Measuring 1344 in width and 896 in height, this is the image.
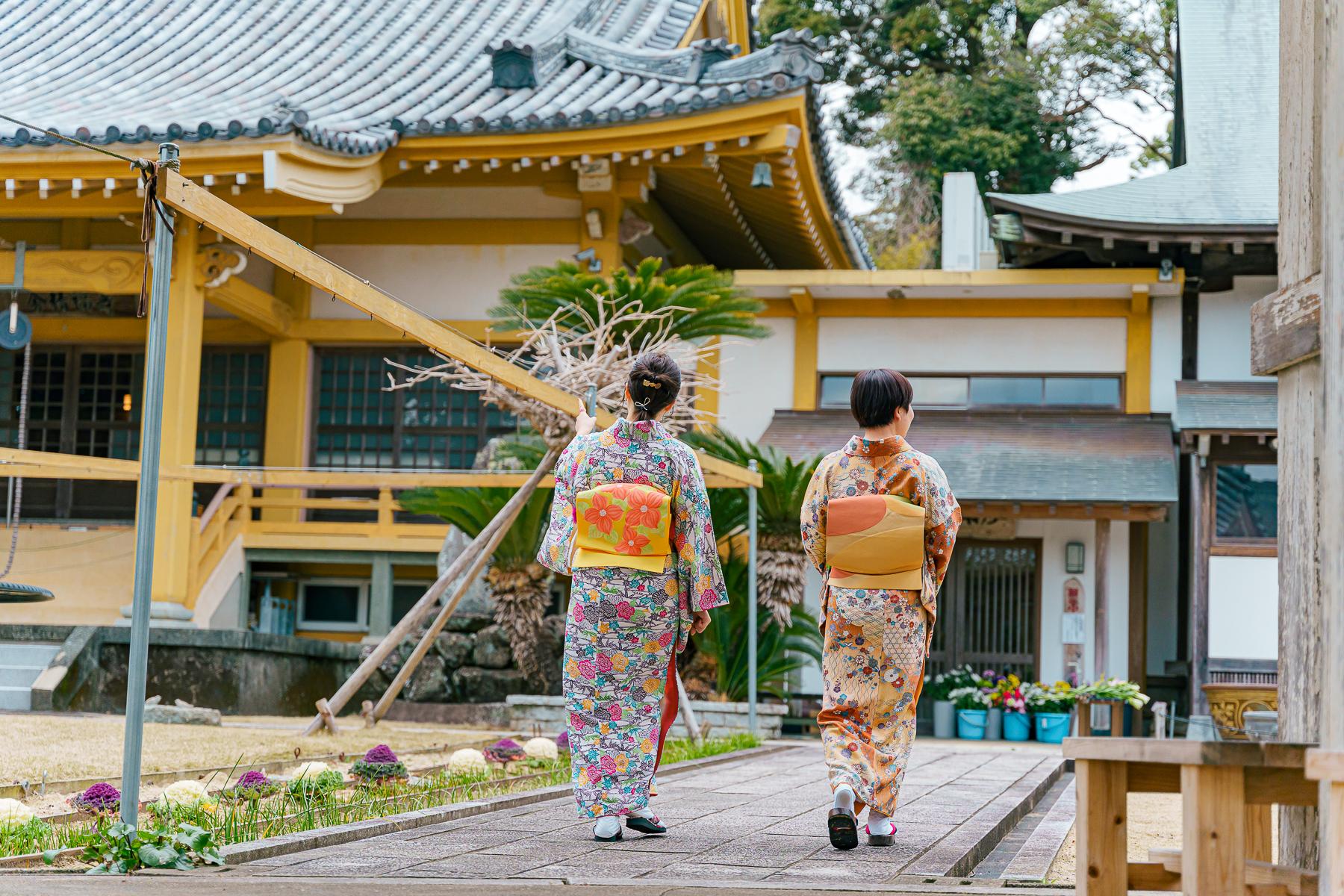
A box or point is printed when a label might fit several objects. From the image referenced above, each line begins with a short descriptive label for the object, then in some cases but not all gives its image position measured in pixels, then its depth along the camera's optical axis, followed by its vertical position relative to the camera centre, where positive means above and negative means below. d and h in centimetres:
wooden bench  295 -47
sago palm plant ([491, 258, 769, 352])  1095 +191
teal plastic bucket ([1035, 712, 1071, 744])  1324 -132
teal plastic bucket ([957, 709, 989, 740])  1360 -136
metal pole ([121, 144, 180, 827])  430 +9
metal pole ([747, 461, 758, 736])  1016 -30
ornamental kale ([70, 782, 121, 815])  541 -92
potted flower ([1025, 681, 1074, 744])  1326 -120
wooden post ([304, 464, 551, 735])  874 -24
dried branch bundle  895 +114
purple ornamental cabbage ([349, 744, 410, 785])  665 -95
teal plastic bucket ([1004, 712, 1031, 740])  1342 -135
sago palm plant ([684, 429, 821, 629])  1242 +39
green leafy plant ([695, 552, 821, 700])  1228 -67
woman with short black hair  520 -4
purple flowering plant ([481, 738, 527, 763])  797 -103
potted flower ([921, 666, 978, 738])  1382 -114
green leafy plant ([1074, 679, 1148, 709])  1220 -94
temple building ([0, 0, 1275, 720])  1312 +231
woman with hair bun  524 -6
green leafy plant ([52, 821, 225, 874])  414 -84
